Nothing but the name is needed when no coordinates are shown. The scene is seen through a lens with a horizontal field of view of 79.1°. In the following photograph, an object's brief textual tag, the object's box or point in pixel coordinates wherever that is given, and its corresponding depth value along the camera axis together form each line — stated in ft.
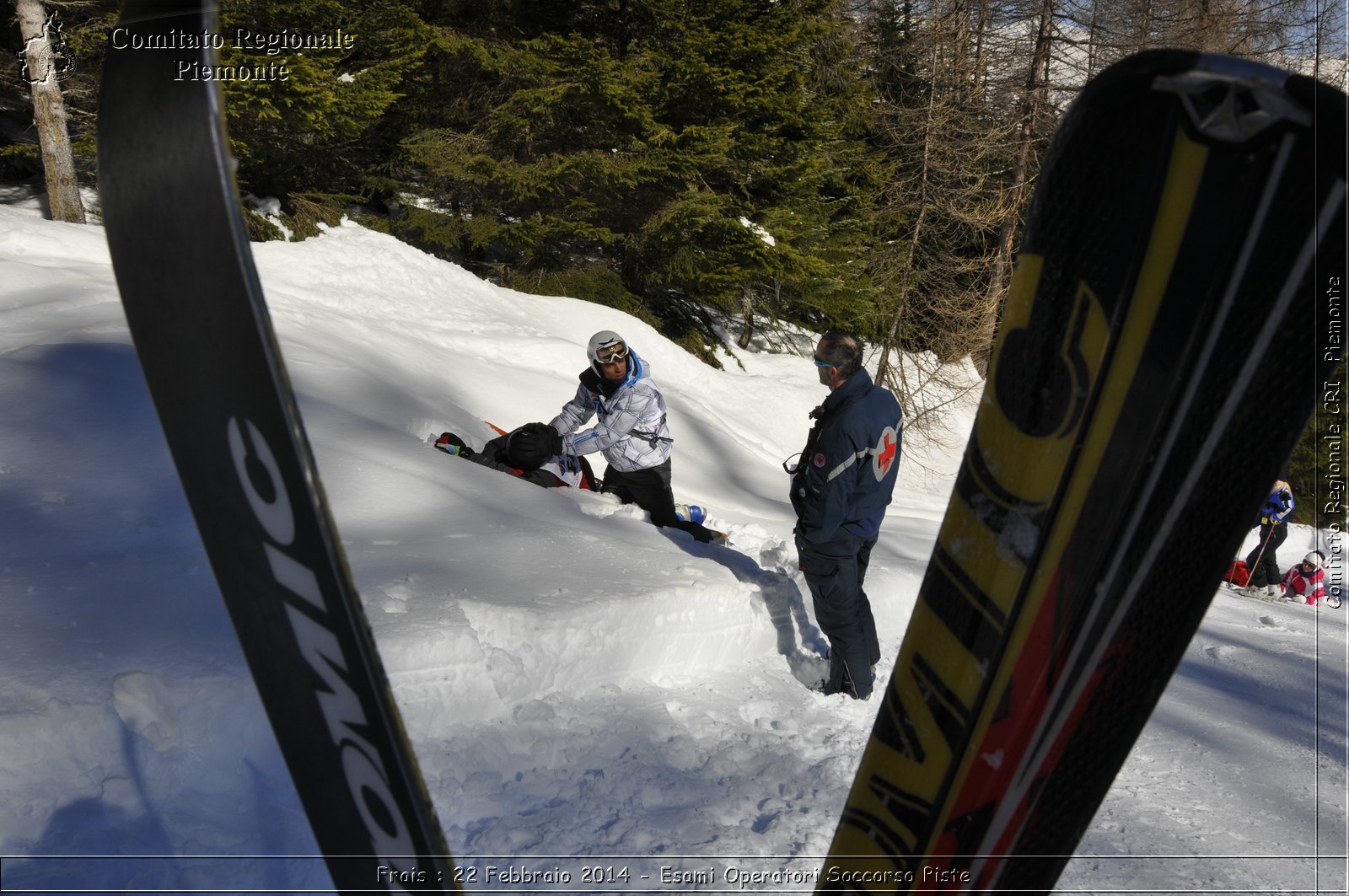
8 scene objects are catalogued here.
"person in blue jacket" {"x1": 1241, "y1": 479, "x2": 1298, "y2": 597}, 29.89
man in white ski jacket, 17.69
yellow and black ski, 3.86
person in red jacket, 31.45
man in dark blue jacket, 11.96
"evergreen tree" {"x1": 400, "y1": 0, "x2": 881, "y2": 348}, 49.03
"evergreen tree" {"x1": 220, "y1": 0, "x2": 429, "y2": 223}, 36.68
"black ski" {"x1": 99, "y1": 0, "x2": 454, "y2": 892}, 3.89
